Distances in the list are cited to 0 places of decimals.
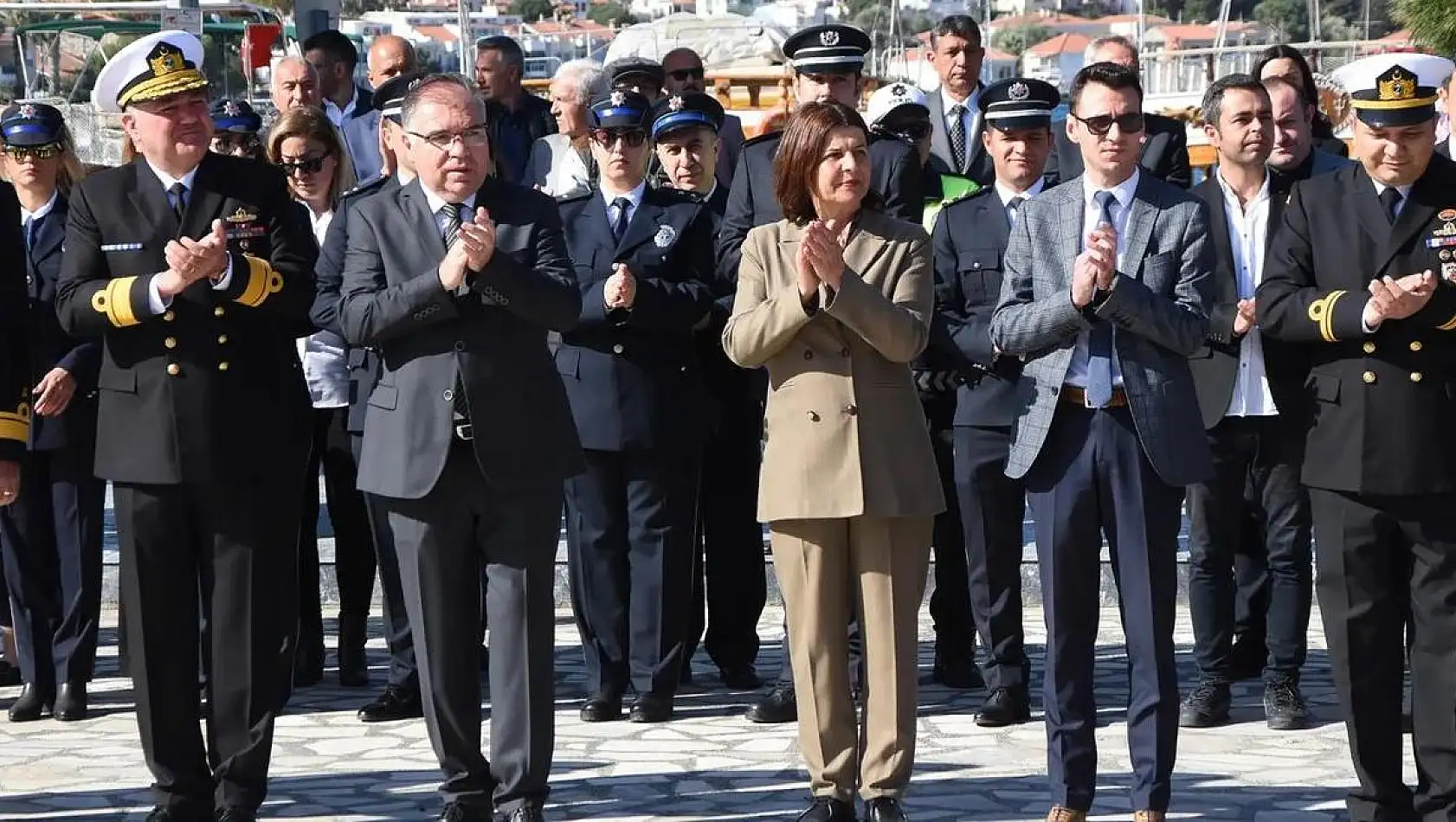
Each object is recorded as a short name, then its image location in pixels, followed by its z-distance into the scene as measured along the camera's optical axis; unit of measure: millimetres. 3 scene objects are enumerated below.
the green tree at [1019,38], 138375
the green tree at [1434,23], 24891
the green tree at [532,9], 172500
